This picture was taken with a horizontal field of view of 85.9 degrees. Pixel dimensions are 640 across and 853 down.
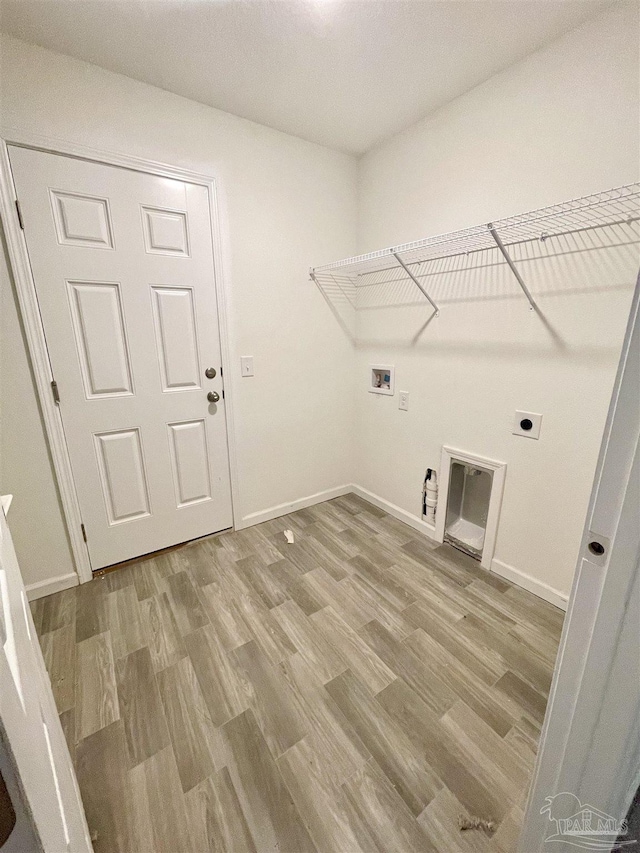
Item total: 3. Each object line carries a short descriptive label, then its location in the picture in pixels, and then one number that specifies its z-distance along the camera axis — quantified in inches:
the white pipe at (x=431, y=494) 85.4
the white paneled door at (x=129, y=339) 61.3
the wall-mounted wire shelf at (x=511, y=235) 50.6
